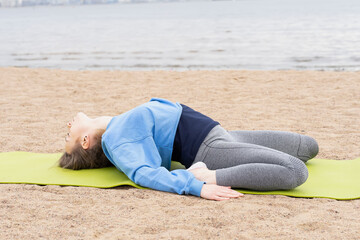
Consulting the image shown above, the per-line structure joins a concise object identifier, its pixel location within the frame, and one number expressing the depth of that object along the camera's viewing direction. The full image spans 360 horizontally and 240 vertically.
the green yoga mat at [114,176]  3.24
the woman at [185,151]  3.15
